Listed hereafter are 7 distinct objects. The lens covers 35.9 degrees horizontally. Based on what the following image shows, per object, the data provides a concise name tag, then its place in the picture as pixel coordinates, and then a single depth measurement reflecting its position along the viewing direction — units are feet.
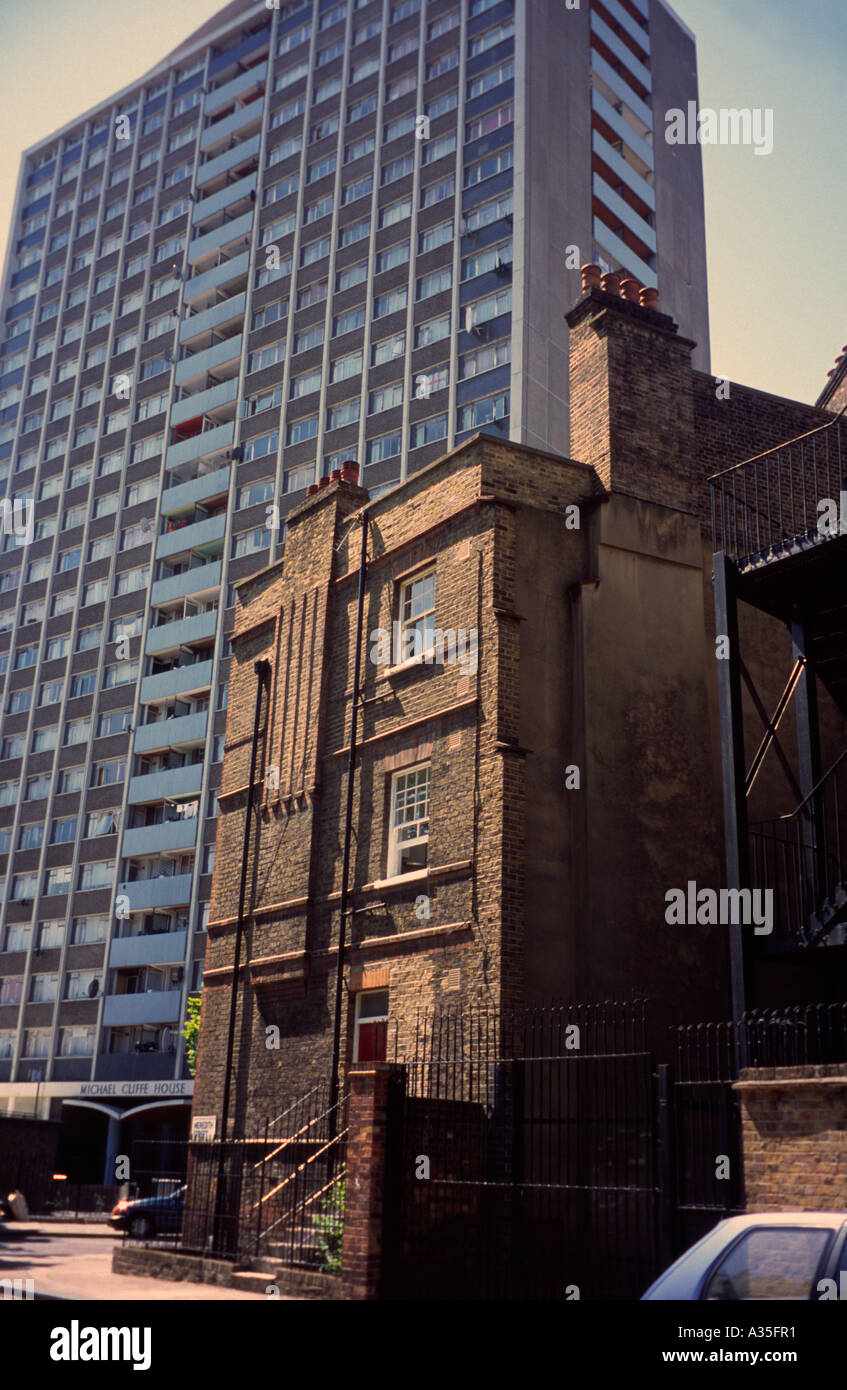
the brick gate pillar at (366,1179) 42.73
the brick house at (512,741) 54.60
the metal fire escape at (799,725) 46.70
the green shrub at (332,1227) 45.85
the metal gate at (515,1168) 44.37
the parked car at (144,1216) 87.86
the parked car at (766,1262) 20.49
